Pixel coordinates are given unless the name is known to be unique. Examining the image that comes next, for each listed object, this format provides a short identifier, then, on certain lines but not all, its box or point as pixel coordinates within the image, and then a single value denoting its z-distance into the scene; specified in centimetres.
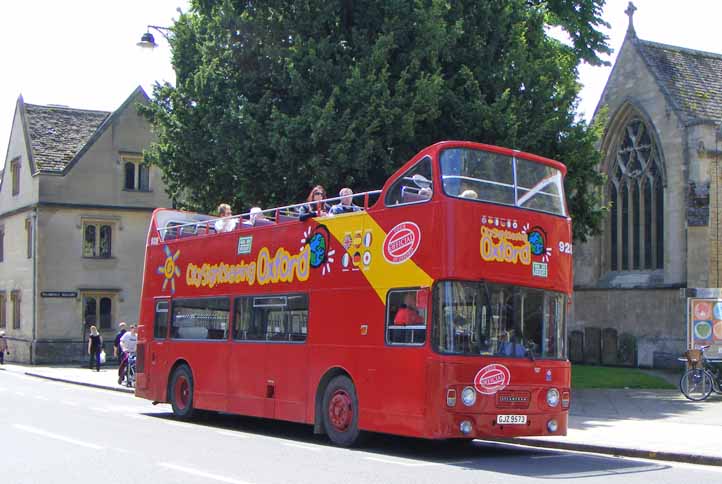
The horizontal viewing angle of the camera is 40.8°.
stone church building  3384
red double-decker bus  1283
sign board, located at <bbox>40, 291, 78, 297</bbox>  4238
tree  2145
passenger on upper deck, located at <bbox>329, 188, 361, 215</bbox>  1501
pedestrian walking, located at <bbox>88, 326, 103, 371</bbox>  3719
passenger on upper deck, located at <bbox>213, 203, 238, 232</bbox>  1803
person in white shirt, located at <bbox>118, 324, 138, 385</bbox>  2866
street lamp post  2716
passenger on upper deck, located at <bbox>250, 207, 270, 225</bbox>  1719
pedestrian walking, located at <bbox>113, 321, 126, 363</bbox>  3493
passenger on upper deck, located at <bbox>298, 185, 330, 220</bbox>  1562
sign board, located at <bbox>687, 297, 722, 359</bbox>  2300
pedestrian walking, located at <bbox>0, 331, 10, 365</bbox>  4285
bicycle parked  2223
